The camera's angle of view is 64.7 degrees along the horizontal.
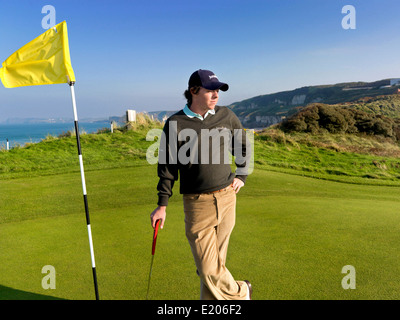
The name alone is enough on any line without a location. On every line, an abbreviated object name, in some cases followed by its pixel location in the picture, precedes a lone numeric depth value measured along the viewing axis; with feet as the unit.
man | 8.04
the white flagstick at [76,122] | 8.91
